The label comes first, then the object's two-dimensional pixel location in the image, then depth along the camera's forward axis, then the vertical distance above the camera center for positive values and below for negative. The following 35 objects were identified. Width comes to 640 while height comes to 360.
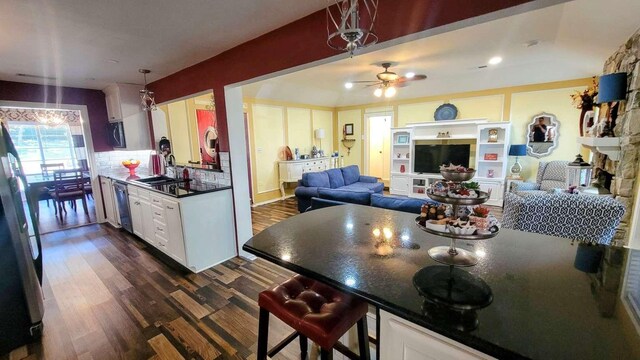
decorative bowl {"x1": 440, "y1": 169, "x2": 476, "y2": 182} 1.09 -0.14
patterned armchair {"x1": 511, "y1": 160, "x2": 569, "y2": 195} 4.68 -0.74
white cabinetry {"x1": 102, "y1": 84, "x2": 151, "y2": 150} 4.11 +0.61
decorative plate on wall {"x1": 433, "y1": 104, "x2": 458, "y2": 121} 5.96 +0.68
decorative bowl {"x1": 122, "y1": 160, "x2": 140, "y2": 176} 4.37 -0.25
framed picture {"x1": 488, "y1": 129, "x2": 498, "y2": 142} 5.40 +0.11
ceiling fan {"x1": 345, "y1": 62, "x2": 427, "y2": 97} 3.92 +0.98
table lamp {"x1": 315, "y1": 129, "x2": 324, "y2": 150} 7.26 +0.33
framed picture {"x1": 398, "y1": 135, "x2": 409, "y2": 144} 6.51 +0.09
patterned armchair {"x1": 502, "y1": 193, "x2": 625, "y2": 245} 2.23 -0.70
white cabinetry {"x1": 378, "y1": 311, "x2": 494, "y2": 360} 0.80 -0.67
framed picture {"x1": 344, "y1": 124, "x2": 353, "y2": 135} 7.76 +0.46
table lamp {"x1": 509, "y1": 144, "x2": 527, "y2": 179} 5.09 -0.27
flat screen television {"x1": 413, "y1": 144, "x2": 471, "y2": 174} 5.84 -0.34
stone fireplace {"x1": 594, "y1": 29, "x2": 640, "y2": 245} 2.36 +0.00
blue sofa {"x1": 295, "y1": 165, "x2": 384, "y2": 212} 3.21 -0.74
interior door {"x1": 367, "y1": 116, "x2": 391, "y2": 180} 7.98 -0.18
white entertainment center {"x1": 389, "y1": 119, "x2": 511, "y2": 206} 5.43 -0.17
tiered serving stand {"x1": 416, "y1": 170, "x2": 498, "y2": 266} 0.98 -0.35
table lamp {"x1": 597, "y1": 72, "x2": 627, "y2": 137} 2.50 +0.48
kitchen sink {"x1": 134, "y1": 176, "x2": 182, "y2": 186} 3.69 -0.47
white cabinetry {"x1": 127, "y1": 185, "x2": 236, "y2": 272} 2.83 -0.91
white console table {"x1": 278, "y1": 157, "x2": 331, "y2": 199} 6.33 -0.59
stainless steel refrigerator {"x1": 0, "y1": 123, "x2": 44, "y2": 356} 1.86 -0.89
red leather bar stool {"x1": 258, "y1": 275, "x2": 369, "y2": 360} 1.11 -0.78
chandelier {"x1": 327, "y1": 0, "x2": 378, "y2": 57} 0.94 +0.44
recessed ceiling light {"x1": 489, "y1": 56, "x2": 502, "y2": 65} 4.04 +1.29
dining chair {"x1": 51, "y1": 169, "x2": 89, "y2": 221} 4.81 -0.67
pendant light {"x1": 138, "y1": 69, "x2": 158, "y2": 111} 3.25 +0.73
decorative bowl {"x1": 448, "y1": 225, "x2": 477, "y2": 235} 0.97 -0.33
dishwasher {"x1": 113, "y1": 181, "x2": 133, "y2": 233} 3.82 -0.84
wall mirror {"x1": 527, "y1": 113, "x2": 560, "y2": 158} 4.99 +0.09
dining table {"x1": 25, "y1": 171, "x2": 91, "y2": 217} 5.16 -0.65
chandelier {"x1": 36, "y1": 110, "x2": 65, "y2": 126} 6.78 +0.91
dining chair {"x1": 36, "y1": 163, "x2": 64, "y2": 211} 5.28 -0.56
